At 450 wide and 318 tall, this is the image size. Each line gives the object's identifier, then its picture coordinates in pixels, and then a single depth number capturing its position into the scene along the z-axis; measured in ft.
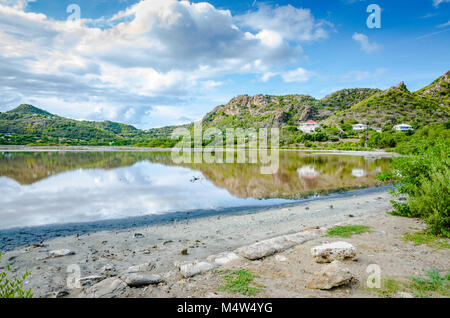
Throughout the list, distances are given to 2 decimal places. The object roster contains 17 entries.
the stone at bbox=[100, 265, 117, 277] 19.65
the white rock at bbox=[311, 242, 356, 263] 18.79
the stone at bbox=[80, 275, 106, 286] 17.85
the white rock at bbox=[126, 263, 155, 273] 19.83
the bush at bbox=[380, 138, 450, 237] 24.25
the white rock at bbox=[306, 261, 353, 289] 14.79
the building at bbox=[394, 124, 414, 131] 263.70
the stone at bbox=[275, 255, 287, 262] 20.01
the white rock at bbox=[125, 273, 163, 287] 16.43
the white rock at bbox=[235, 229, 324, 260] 20.94
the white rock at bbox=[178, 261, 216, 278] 18.14
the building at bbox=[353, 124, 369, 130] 302.47
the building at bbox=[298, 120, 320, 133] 354.62
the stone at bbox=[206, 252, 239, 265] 20.33
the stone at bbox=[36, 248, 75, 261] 23.55
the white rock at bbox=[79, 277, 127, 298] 15.52
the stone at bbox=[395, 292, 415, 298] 13.68
